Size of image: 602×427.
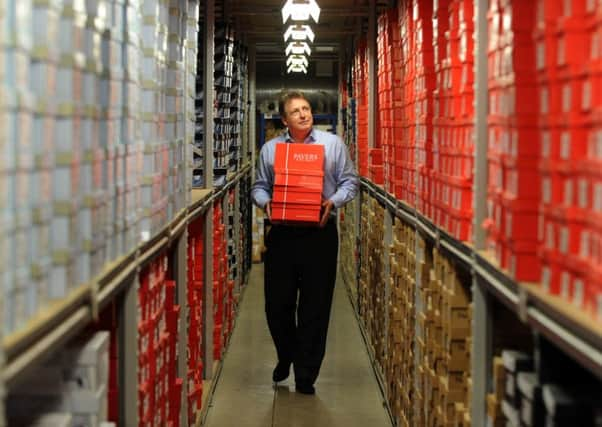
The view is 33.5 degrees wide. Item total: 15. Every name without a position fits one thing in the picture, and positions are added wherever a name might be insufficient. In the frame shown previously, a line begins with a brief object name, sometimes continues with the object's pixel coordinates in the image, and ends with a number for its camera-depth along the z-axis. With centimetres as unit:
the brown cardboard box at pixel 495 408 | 343
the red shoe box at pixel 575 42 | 245
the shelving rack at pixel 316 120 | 1655
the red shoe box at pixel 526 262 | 291
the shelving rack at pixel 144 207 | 230
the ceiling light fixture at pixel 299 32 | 865
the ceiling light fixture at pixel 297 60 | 1281
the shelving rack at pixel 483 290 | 235
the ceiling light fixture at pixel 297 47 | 1054
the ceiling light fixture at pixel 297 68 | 1485
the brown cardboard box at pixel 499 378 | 338
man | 675
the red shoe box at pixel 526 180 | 295
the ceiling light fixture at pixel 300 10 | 729
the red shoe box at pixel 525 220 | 296
